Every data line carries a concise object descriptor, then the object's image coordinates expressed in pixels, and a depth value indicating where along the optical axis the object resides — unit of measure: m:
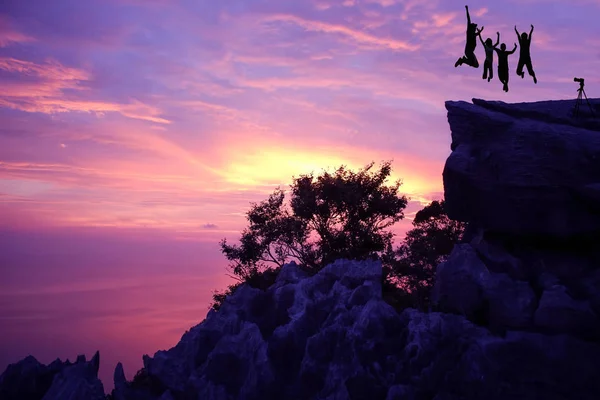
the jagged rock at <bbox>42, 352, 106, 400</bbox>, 22.38
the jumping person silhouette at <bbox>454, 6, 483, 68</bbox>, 26.83
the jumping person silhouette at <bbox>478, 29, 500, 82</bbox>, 26.83
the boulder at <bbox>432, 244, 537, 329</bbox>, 22.98
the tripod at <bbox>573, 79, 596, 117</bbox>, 27.50
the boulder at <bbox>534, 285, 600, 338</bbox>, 21.89
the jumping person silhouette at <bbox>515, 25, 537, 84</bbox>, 26.86
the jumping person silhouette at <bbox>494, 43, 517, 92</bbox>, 27.00
